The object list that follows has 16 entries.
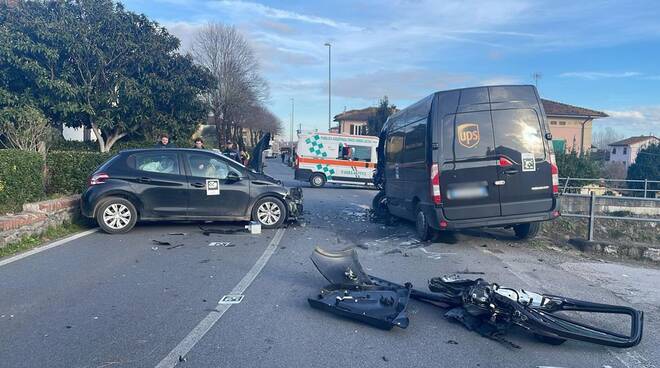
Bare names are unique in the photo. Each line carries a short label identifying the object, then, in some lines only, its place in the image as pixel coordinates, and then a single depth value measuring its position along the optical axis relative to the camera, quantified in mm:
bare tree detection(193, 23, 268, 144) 43053
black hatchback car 10461
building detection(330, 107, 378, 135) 74688
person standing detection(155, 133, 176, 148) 14247
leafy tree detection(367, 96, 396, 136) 52031
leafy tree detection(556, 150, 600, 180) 25844
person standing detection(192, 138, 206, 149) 15515
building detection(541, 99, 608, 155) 51688
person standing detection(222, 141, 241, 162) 15492
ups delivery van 9016
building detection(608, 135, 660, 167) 58922
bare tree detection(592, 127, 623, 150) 83262
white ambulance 27141
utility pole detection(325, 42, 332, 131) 49988
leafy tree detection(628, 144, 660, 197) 30453
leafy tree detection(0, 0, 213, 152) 21266
